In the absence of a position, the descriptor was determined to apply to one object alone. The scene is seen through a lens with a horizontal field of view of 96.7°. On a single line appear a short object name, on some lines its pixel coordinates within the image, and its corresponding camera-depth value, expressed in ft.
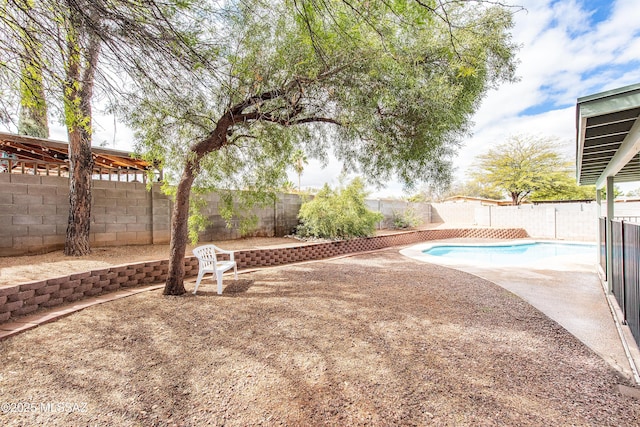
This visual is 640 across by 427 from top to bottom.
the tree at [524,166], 57.62
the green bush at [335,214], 29.50
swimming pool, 29.06
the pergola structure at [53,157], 16.95
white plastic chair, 13.60
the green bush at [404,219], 45.39
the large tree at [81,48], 7.20
